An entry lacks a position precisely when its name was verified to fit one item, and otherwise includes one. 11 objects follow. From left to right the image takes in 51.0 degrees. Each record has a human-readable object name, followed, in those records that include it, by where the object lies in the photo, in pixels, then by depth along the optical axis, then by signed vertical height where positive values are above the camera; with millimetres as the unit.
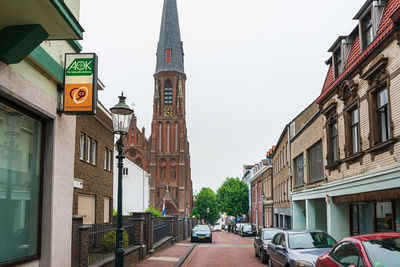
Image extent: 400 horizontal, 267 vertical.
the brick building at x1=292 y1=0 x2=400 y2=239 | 11023 +1995
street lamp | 9434 +1318
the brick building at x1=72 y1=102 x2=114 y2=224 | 16578 +916
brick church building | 78438 +9900
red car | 6191 -995
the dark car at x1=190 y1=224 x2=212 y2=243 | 32281 -3596
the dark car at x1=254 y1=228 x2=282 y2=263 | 17781 -2373
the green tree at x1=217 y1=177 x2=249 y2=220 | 76375 -1635
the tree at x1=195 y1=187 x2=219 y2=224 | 103375 -3975
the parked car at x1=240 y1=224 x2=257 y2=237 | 44625 -4530
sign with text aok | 8219 +2068
